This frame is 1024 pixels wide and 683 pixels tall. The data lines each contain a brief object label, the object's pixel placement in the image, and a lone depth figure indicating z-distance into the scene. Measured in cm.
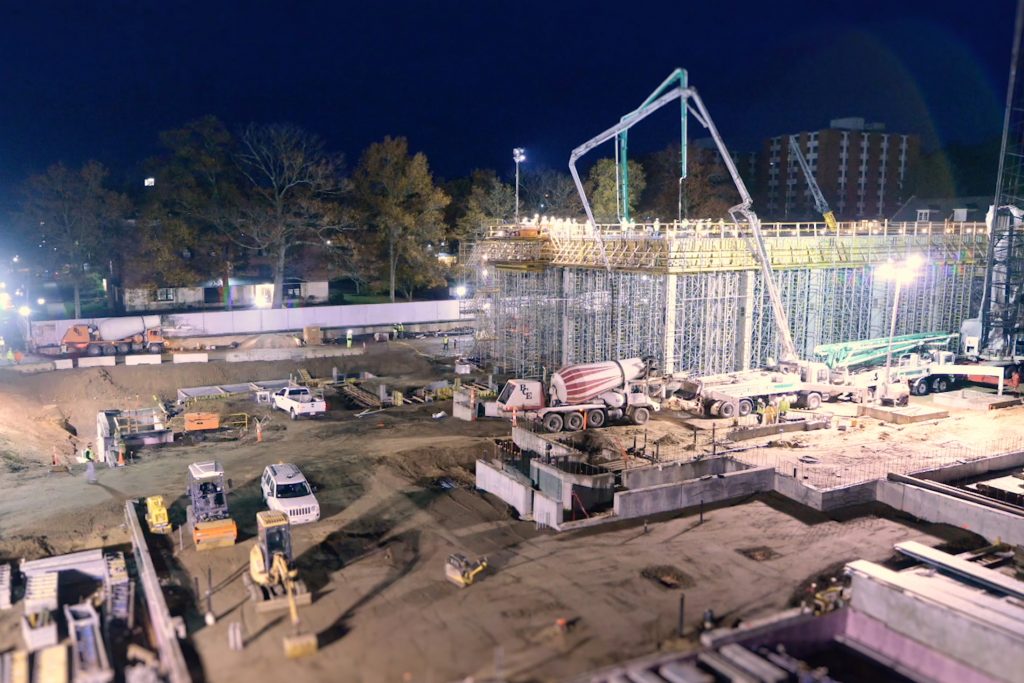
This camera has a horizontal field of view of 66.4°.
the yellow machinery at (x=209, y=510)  1806
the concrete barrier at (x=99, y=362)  3875
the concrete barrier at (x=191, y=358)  4053
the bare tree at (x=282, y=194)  5109
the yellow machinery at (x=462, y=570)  1597
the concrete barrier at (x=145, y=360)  3934
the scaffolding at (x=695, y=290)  3372
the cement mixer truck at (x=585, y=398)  2859
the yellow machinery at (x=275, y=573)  1491
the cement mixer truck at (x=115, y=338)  4072
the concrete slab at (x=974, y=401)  3173
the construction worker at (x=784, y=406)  3015
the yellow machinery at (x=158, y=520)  1914
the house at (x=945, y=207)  6488
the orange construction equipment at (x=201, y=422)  2991
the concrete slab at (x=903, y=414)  2934
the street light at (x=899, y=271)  2970
